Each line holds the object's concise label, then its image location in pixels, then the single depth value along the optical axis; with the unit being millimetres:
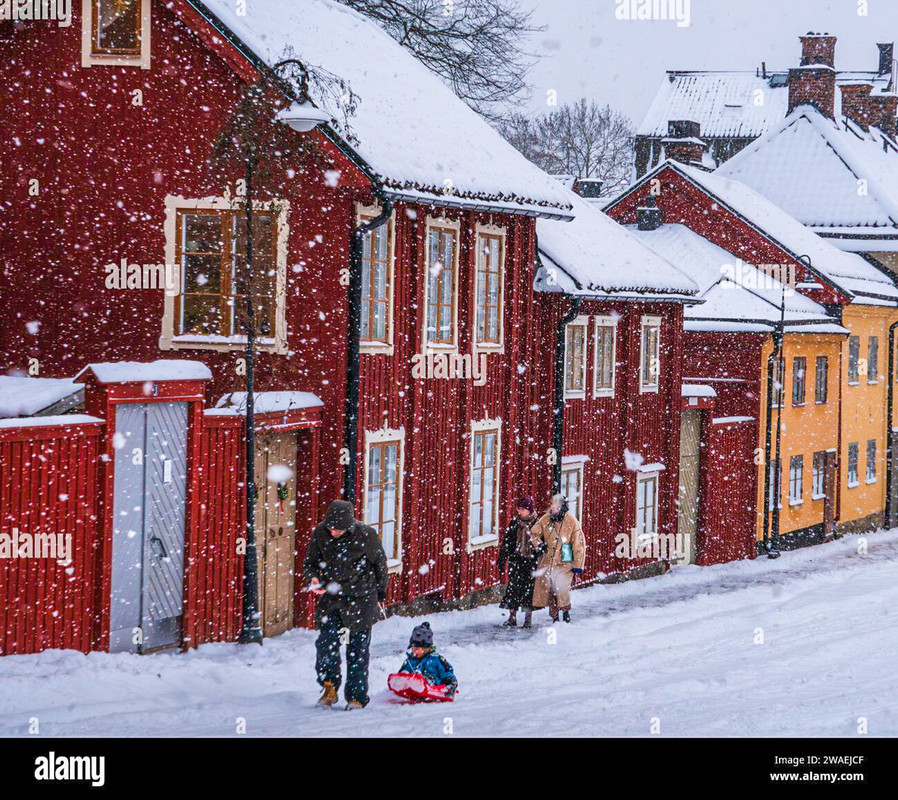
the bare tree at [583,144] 64812
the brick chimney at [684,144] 37625
